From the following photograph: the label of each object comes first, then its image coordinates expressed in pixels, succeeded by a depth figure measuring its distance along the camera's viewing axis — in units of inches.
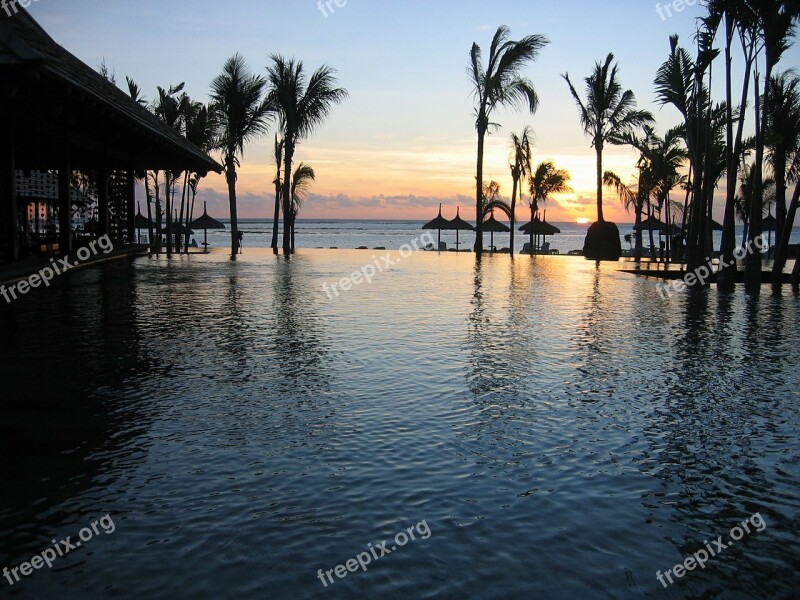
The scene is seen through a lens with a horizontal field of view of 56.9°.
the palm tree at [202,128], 1555.1
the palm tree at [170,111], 1491.1
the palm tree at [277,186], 1728.6
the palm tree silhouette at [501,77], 1493.6
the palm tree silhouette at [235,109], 1483.8
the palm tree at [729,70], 828.0
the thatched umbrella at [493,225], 2047.2
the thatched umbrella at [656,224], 1751.7
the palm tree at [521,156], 1877.5
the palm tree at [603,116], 1561.3
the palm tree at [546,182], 2018.9
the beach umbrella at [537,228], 1990.7
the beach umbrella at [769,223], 1909.2
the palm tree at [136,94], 1412.4
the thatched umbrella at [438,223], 2041.8
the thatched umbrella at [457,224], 2044.8
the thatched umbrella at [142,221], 2229.6
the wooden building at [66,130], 481.7
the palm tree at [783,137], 882.1
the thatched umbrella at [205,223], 2093.1
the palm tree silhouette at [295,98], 1545.3
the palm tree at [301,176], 1870.1
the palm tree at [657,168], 1443.2
